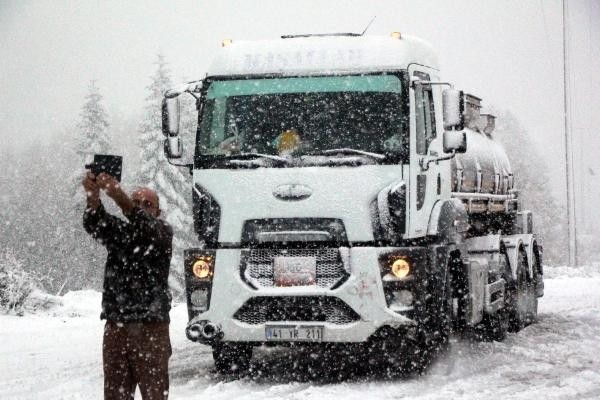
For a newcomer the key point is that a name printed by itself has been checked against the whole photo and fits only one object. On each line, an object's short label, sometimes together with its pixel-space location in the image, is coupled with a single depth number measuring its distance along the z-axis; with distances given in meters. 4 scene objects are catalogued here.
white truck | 9.19
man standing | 6.37
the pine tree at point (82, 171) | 49.19
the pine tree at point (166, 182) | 43.88
